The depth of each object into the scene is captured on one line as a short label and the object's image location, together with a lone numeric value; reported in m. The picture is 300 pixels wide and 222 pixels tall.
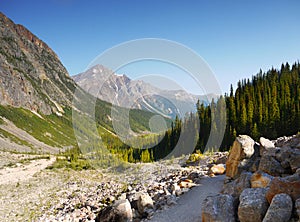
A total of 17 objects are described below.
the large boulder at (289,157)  13.21
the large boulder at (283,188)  9.56
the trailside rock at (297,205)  8.74
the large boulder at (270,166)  13.77
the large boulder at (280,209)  8.94
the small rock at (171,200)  15.88
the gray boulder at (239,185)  13.12
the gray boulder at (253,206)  9.95
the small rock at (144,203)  16.36
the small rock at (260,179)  12.38
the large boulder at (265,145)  16.76
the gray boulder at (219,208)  10.95
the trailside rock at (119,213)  15.71
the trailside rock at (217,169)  20.53
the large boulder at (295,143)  15.41
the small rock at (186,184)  18.11
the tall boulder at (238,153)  16.69
